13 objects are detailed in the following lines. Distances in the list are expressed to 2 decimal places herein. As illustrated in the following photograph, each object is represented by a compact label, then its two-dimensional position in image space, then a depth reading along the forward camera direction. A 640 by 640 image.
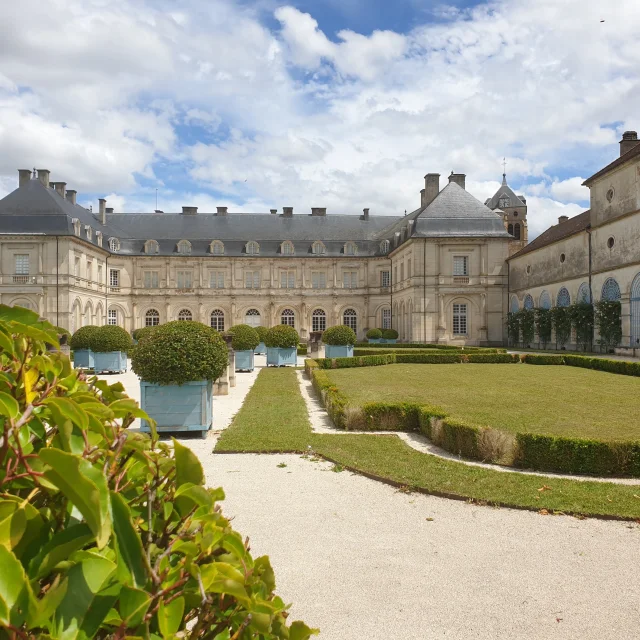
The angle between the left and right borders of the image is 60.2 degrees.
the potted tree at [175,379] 8.16
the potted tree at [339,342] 22.61
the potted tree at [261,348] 28.62
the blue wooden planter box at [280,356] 21.27
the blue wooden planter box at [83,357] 19.11
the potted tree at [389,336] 35.69
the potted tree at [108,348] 18.20
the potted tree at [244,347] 19.47
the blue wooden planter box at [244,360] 19.56
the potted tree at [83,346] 18.62
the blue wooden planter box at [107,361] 18.36
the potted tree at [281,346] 21.05
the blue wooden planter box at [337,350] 22.66
